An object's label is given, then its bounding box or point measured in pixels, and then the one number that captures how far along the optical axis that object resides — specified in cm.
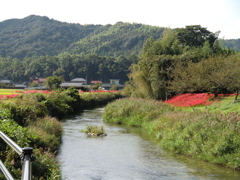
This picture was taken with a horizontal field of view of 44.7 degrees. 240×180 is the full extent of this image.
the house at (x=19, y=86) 12013
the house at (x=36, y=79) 14718
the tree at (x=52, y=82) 7925
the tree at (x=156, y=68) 5099
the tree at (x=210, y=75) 3647
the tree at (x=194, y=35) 7650
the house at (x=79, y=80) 13950
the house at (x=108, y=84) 14221
